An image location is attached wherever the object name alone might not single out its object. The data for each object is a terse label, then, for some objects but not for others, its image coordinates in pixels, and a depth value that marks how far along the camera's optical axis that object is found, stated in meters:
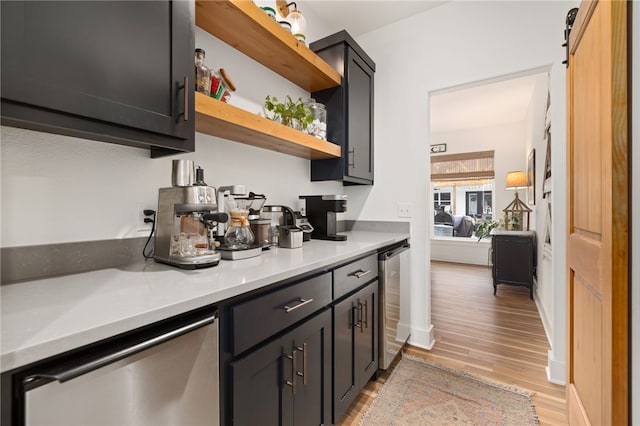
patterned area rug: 1.58
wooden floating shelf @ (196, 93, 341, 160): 1.26
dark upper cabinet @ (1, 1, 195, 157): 0.72
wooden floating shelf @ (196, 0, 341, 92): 1.37
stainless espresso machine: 1.08
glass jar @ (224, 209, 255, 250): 1.37
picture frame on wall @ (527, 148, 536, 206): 3.89
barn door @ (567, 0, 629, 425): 0.89
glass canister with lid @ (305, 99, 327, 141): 2.07
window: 5.81
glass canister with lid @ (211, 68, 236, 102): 1.39
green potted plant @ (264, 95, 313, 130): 1.80
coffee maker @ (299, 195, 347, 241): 1.98
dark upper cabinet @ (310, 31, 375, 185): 2.21
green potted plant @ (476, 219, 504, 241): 5.30
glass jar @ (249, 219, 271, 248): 1.55
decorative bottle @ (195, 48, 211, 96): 1.30
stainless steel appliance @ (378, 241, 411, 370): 1.90
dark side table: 3.62
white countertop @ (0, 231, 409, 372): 0.54
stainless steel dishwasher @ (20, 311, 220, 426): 0.53
